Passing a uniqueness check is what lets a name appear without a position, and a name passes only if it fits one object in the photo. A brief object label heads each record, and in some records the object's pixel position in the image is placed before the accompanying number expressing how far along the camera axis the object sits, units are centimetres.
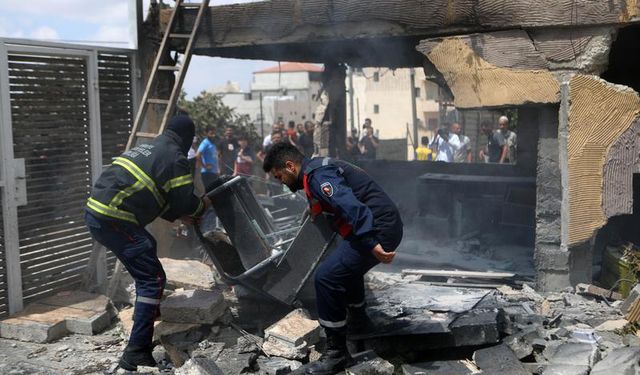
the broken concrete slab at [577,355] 448
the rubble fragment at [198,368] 447
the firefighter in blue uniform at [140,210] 487
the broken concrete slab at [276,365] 470
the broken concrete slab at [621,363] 418
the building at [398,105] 3828
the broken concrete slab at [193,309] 533
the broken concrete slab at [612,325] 532
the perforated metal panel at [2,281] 598
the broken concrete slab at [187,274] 623
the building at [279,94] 3391
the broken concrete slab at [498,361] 446
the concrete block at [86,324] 589
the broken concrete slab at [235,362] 478
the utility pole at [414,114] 2736
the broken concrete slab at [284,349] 491
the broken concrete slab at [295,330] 498
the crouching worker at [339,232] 451
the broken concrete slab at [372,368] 454
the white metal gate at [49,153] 602
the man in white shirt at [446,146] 1440
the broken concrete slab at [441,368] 459
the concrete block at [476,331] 482
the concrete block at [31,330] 572
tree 2098
